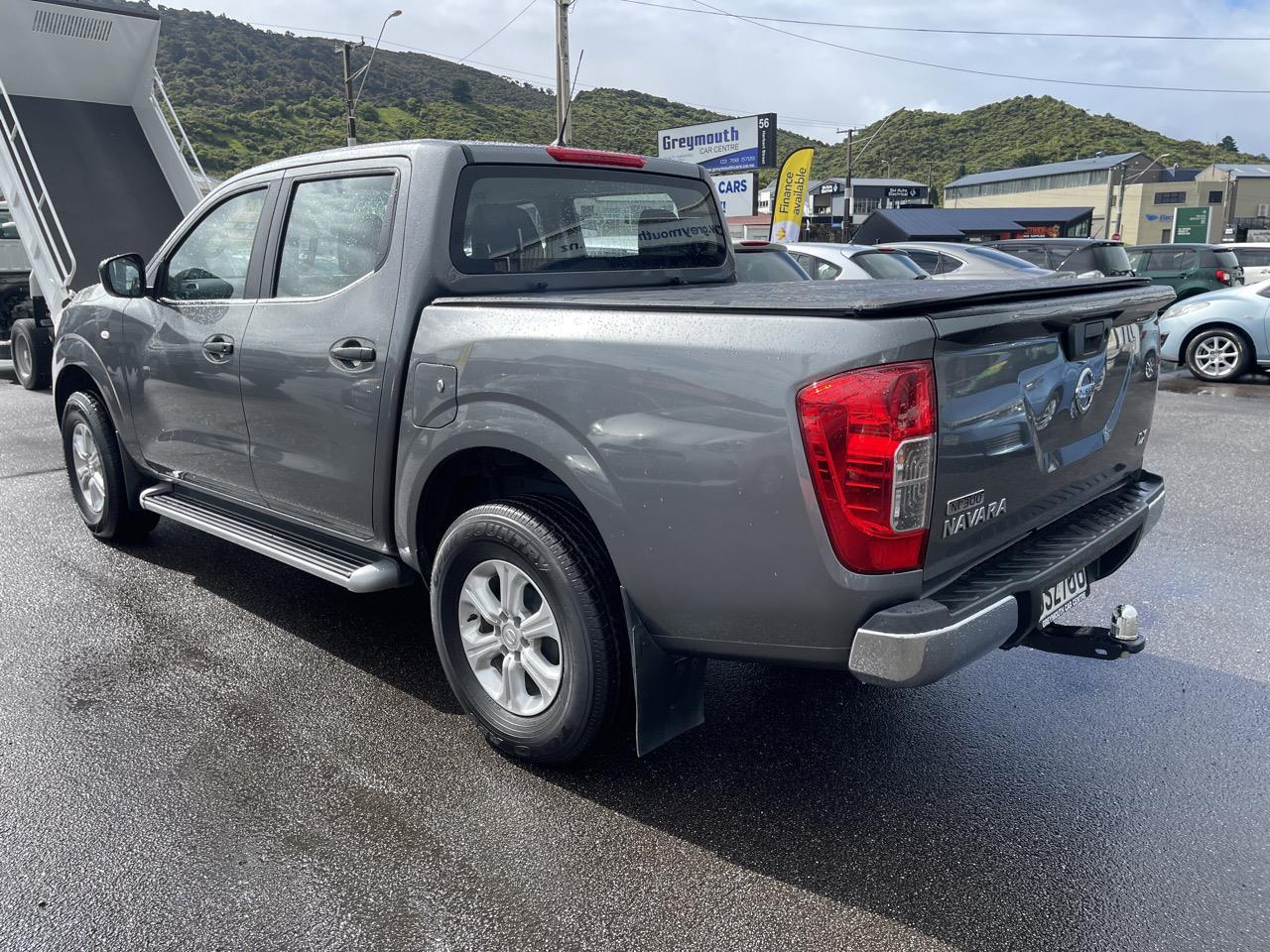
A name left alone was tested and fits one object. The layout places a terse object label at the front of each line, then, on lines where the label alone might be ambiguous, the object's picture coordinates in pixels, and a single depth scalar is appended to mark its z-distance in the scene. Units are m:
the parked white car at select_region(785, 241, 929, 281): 10.22
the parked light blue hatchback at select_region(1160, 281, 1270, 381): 11.38
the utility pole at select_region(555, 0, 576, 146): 19.41
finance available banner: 24.34
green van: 19.22
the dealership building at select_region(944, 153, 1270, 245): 86.19
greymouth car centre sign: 28.94
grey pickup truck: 2.43
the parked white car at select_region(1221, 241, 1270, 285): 21.88
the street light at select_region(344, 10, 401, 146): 30.61
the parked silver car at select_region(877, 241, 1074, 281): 11.68
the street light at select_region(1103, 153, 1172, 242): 82.06
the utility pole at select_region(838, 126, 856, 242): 55.53
